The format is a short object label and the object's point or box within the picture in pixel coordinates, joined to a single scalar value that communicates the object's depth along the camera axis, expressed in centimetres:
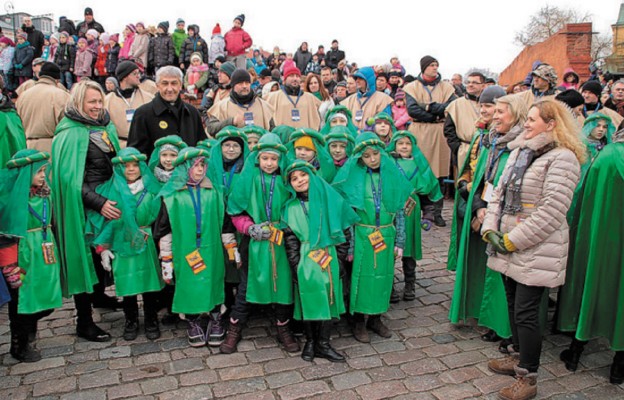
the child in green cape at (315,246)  407
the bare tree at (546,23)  3953
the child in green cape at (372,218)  445
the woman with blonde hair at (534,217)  336
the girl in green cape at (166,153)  446
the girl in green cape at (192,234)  427
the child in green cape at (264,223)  424
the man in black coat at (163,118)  508
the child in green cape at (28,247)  396
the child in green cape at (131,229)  434
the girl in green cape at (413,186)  533
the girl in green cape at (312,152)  453
